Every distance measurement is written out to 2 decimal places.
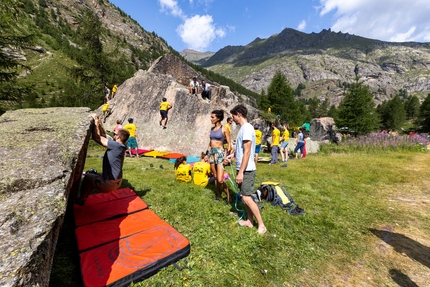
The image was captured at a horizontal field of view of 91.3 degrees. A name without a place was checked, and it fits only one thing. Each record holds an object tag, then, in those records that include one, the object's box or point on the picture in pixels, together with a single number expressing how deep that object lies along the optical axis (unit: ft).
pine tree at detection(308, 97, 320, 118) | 332.19
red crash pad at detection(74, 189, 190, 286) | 10.84
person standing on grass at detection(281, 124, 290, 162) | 44.52
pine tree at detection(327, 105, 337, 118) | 286.46
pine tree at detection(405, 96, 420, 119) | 257.03
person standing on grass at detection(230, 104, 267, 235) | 14.94
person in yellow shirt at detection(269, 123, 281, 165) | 42.38
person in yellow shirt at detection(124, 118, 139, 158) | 41.79
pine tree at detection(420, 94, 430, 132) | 179.43
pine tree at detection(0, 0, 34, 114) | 36.73
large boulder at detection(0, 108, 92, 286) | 6.05
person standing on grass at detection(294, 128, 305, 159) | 46.96
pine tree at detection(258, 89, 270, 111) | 138.41
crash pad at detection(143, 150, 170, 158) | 45.45
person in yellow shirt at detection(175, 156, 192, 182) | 26.61
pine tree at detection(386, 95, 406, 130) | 204.44
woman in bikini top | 20.58
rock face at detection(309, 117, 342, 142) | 102.47
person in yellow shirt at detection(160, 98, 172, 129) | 51.21
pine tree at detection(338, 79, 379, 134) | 96.99
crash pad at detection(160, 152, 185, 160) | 44.37
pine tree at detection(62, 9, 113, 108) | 87.13
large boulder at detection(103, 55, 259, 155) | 51.16
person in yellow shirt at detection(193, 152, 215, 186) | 25.64
